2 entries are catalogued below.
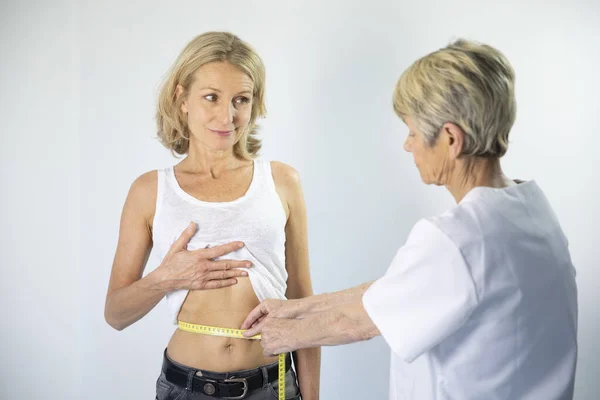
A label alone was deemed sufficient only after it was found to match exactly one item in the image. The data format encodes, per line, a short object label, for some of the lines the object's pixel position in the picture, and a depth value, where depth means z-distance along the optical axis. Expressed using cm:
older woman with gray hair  149
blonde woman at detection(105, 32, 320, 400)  210
